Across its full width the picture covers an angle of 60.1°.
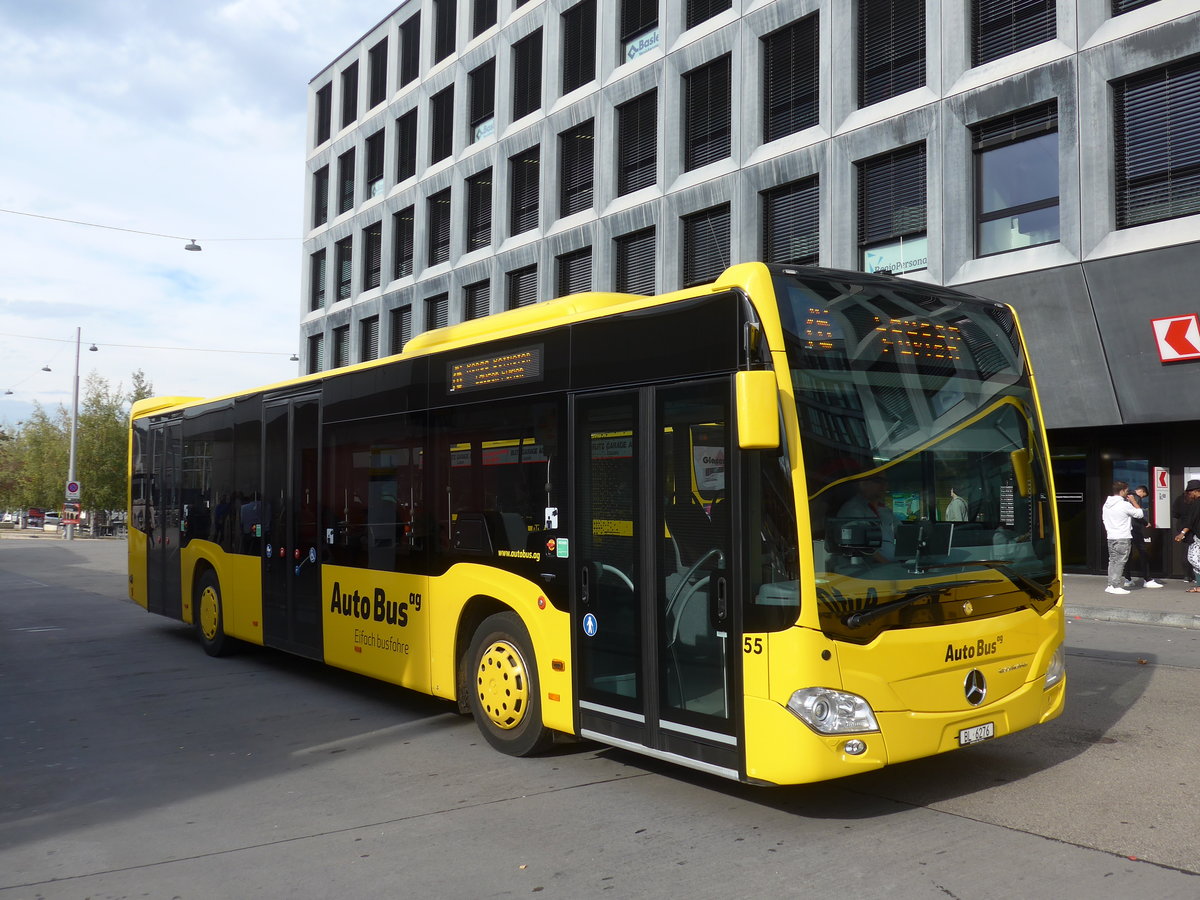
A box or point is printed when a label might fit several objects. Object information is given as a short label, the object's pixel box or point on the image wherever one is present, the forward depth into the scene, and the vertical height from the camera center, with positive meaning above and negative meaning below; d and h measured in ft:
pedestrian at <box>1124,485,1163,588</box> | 55.26 -3.51
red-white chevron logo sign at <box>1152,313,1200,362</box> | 49.96 +6.84
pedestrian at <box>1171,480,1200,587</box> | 52.70 -1.94
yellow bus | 16.47 -0.89
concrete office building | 52.06 +20.02
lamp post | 156.25 +8.85
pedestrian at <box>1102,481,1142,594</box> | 51.70 -2.63
